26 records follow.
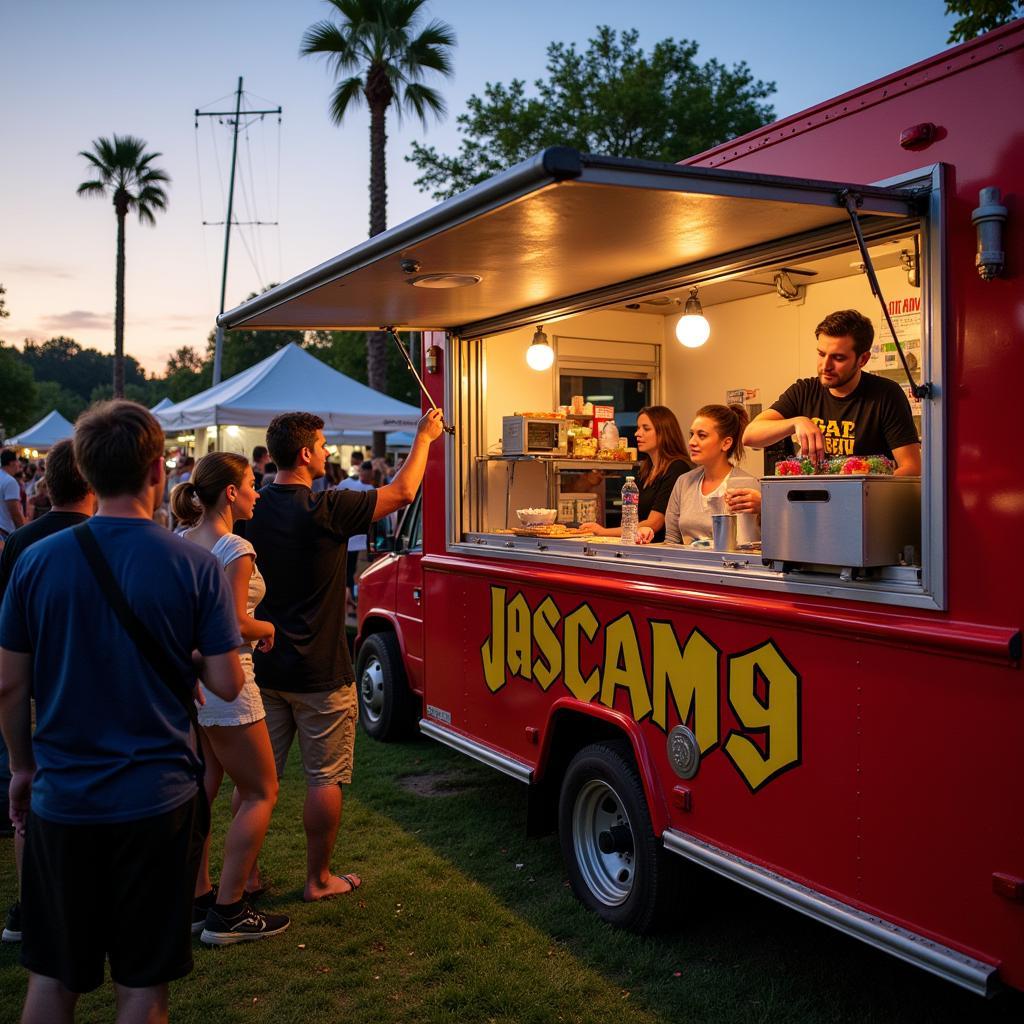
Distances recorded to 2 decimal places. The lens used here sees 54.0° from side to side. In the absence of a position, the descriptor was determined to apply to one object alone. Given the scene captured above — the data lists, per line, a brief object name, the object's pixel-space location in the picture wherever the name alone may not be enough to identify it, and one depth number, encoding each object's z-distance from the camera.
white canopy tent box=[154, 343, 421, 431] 14.14
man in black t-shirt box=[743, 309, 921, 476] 3.62
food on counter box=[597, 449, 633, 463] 6.20
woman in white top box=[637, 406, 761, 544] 5.00
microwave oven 5.50
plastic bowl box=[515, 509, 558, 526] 5.36
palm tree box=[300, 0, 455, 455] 18.48
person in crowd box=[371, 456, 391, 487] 13.95
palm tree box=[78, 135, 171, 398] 32.25
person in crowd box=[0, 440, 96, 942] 3.73
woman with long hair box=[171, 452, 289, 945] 3.77
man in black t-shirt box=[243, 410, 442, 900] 4.20
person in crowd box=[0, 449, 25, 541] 8.32
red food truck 2.69
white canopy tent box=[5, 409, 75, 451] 33.44
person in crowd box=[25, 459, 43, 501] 18.49
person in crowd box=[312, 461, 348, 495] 13.63
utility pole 27.62
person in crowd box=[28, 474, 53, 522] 8.92
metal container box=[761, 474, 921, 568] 2.96
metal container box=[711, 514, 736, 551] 3.87
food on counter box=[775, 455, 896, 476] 3.11
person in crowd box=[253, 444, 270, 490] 13.32
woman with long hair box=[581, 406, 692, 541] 5.71
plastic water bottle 4.66
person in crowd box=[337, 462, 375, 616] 11.88
